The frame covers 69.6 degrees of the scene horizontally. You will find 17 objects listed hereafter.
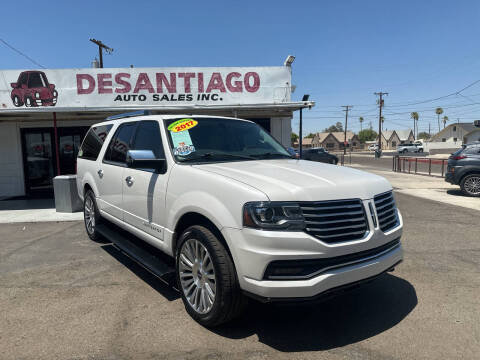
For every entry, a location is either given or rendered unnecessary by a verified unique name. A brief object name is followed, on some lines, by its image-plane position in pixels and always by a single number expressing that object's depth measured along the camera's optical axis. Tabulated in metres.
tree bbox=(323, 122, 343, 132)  189.88
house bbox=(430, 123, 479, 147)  66.97
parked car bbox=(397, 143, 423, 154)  61.88
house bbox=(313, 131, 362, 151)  120.31
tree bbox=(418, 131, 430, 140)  191.27
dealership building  11.00
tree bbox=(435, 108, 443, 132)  128.38
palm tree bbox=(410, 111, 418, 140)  139.88
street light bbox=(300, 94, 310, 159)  8.81
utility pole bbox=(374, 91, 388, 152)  69.88
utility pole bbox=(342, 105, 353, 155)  86.06
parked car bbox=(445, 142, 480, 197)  10.92
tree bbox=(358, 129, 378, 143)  150.12
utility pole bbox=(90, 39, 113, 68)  24.69
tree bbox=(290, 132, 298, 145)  119.61
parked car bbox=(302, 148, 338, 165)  30.90
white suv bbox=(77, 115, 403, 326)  2.58
